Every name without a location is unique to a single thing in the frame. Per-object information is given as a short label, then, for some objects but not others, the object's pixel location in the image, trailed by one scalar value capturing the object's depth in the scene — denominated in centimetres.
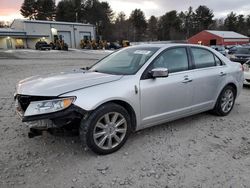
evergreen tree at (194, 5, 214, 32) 7186
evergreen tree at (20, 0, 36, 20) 5734
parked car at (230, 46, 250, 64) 1222
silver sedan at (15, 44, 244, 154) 244
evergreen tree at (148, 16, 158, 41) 7022
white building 3506
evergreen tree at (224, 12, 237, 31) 7133
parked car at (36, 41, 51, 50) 2940
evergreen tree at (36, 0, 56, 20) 5667
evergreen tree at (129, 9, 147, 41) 6940
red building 4796
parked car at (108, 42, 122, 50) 3834
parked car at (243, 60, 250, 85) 660
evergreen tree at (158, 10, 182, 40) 6911
